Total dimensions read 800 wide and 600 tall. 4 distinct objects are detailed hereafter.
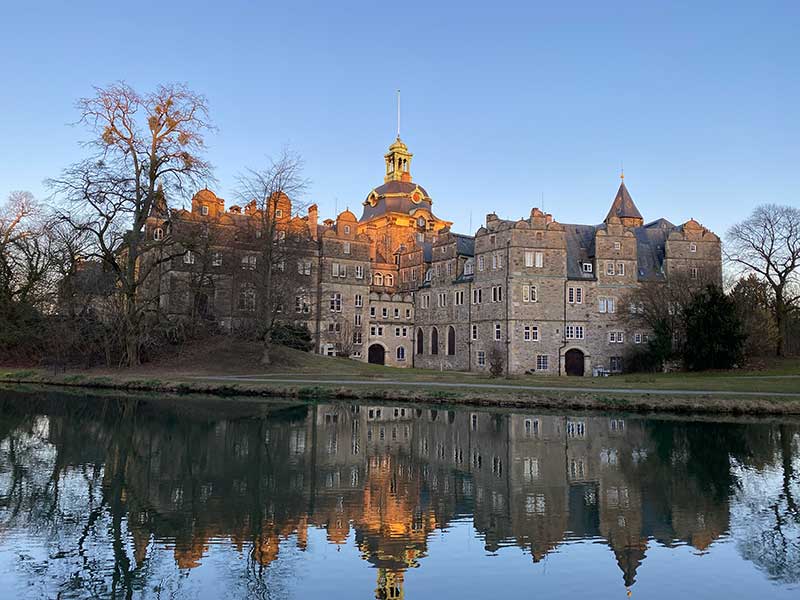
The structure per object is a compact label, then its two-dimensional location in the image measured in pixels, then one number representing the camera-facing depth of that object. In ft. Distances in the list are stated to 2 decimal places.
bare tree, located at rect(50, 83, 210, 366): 122.93
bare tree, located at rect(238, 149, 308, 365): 146.41
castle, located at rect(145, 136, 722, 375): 168.35
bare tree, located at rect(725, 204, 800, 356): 162.30
